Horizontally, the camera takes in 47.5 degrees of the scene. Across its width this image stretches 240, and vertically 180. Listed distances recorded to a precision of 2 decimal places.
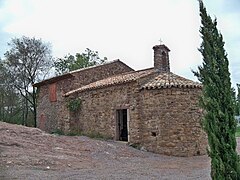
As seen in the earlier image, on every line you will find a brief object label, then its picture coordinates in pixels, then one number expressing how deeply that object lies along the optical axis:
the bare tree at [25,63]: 30.06
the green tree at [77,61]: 36.09
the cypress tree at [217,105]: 4.25
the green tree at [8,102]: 30.16
